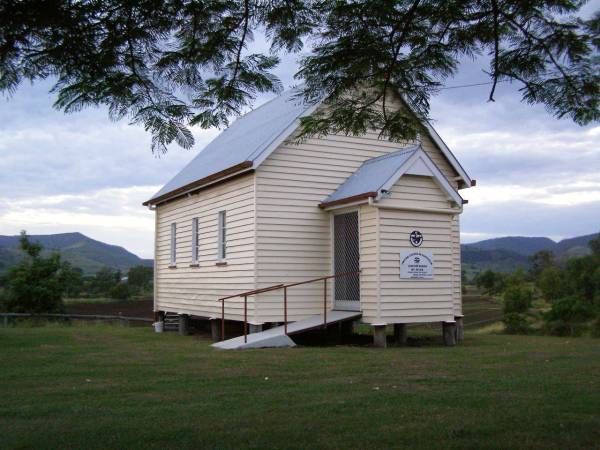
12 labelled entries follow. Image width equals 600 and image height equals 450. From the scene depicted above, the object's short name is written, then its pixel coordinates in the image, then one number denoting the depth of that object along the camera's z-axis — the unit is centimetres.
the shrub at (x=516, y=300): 5606
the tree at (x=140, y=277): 9594
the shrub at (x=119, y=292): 7562
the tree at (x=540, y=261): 10886
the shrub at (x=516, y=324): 4025
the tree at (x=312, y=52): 651
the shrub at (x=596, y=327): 3317
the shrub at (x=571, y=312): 4075
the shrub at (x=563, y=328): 3875
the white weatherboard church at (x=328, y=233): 1593
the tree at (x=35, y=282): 3400
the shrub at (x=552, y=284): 6394
